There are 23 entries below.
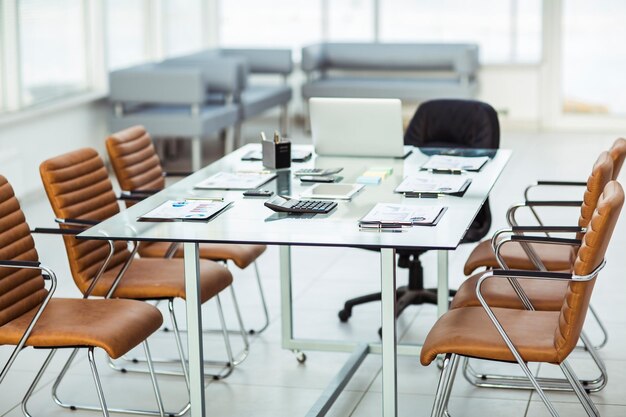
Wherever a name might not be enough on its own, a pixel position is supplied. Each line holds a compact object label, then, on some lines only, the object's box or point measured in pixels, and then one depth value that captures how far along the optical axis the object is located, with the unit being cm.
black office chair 527
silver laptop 488
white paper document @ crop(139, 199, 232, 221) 391
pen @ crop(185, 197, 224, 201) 423
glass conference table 355
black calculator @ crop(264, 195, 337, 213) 395
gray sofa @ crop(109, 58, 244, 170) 888
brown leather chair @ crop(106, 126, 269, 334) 479
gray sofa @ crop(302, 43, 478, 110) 1047
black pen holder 484
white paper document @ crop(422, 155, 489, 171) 471
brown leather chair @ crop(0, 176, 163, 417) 368
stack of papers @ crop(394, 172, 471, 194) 428
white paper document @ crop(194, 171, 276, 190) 448
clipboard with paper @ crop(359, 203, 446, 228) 371
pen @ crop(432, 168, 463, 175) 466
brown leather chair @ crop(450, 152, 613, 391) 393
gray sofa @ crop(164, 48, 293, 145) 1023
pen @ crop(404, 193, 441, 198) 421
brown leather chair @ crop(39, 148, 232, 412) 428
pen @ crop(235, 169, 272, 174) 477
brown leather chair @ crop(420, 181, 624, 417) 331
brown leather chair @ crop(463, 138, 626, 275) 434
